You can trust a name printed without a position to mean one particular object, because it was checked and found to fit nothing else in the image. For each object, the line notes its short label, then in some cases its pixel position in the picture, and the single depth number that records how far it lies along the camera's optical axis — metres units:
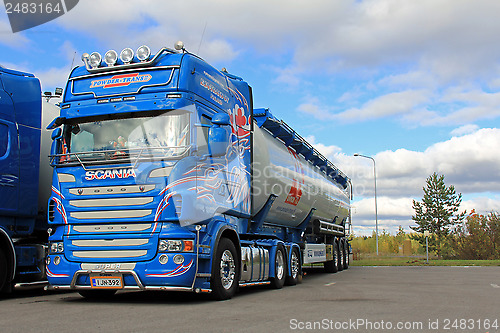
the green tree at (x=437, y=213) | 67.06
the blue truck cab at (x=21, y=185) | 9.80
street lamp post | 43.19
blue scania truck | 8.36
